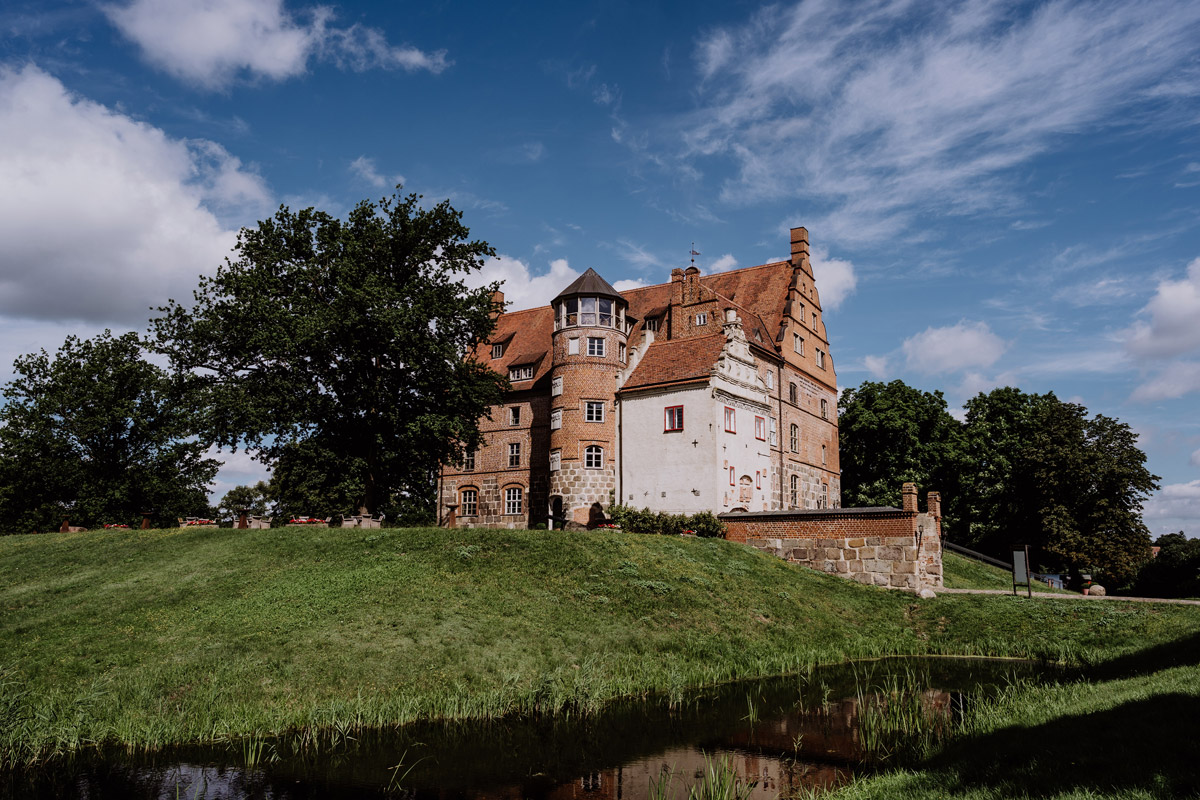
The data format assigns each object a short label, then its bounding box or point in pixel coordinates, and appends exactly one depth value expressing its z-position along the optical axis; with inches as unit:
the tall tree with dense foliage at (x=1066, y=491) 1663.4
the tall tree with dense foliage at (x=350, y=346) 1294.3
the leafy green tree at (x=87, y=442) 1758.1
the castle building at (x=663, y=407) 1488.7
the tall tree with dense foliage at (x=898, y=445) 2034.9
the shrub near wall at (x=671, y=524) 1358.3
